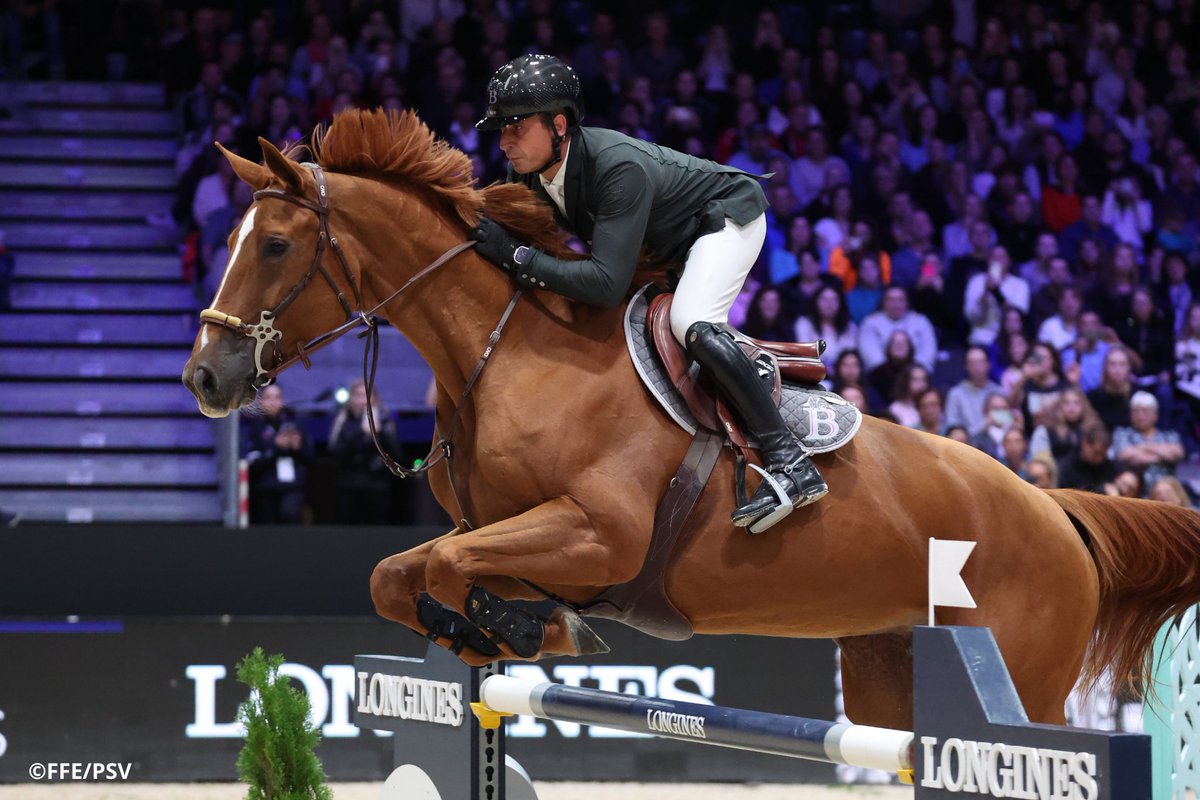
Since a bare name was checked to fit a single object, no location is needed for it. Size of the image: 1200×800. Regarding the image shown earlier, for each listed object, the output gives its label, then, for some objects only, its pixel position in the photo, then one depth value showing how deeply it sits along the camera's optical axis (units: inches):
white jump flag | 247.3
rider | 311.3
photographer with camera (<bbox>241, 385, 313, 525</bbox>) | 648.4
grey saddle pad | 318.0
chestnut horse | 299.9
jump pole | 243.0
